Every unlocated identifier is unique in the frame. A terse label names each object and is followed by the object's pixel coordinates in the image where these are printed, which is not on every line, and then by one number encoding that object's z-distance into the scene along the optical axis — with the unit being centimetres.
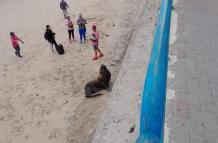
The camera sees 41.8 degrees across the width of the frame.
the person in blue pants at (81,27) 1245
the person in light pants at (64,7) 1519
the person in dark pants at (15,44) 1229
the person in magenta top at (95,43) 1116
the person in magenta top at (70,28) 1267
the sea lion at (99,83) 912
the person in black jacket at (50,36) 1211
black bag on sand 1201
